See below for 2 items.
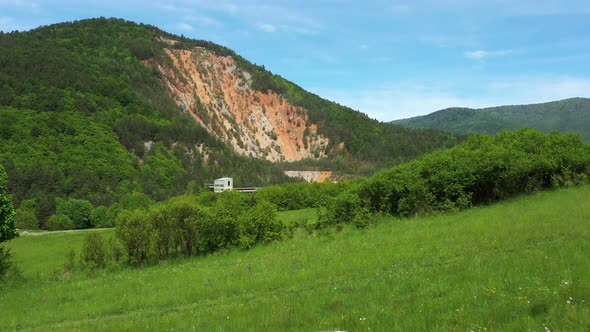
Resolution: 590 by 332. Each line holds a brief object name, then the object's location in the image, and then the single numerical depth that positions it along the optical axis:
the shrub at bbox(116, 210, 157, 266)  24.91
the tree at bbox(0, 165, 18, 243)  22.08
